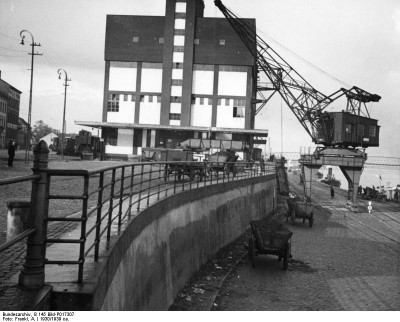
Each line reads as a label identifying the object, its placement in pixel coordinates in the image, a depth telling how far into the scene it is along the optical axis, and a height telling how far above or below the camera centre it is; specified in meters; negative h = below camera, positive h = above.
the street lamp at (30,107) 31.55 +3.21
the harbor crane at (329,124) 41.06 +4.31
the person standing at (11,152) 24.33 -0.16
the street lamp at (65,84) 46.80 +7.57
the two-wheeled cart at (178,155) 26.23 +0.20
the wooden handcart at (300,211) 26.52 -2.90
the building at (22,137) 85.00 +2.81
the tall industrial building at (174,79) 55.31 +10.41
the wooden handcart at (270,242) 14.80 -2.78
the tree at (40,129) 127.66 +7.13
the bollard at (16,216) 7.28 -1.15
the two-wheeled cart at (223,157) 29.70 +0.26
